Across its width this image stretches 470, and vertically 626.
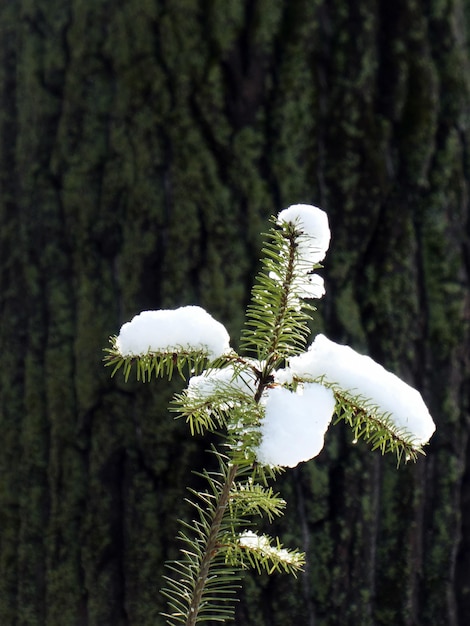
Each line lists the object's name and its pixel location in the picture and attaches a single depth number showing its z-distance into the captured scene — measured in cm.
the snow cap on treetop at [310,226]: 219
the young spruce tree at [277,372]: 218
